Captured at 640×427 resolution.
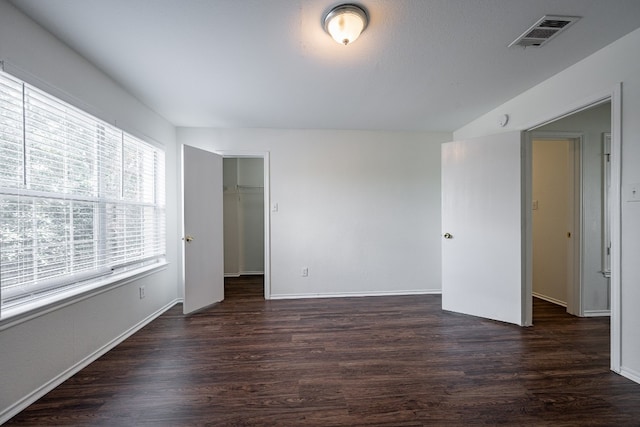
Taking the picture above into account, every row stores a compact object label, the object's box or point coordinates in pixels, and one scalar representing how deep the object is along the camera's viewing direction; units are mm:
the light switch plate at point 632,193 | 1720
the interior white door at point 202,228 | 2994
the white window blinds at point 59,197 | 1496
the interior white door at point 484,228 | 2684
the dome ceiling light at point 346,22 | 1460
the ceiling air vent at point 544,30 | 1577
